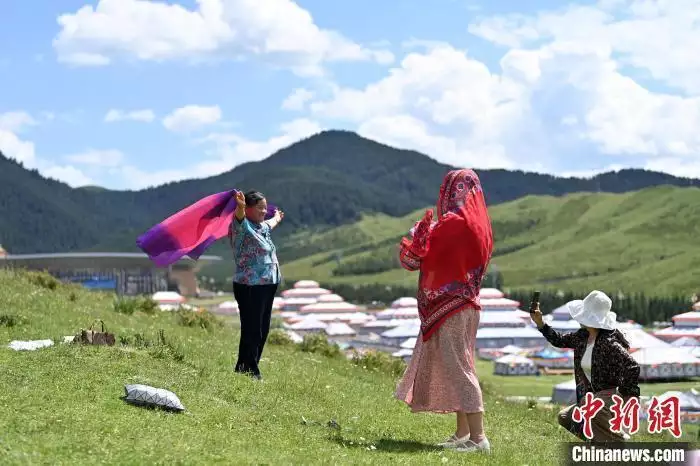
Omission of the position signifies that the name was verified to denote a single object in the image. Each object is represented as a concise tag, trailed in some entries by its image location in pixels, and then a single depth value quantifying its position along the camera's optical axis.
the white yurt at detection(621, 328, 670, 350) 54.28
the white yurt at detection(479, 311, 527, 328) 75.50
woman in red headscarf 8.85
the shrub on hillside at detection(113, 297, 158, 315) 18.67
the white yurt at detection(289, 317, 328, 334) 73.75
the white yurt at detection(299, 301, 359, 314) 95.06
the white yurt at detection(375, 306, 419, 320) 84.31
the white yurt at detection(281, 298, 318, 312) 105.81
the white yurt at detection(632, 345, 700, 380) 52.09
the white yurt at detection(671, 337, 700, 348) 64.12
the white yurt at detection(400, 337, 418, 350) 58.81
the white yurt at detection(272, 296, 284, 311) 108.41
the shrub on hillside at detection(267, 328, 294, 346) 19.01
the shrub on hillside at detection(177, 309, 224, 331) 18.91
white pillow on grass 8.74
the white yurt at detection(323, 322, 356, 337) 76.19
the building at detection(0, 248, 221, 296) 123.68
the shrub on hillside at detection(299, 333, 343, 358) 18.58
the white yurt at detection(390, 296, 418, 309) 90.31
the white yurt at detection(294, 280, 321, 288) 116.62
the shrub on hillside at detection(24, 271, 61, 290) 19.69
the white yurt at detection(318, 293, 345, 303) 103.69
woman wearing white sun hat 7.81
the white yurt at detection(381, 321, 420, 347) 68.69
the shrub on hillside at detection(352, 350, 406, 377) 17.75
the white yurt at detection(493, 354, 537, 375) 60.53
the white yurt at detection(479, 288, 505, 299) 87.38
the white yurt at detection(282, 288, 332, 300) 110.25
